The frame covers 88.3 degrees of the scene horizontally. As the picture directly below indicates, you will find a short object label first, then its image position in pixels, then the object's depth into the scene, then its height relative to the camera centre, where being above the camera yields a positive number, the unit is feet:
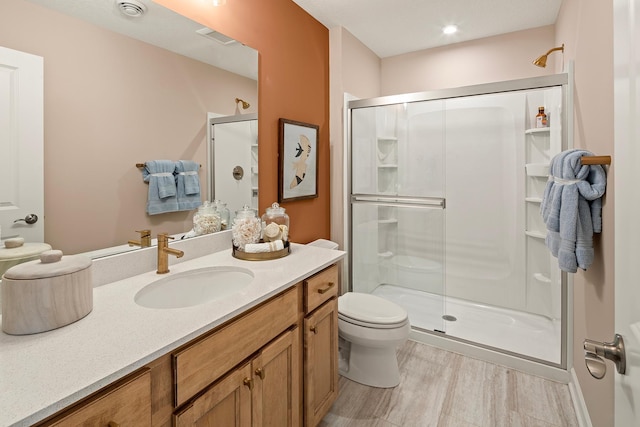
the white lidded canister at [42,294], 2.78 -0.72
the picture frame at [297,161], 7.42 +1.19
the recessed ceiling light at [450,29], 8.94 +4.96
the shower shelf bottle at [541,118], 8.36 +2.33
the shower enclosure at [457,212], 8.63 -0.08
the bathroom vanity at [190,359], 2.29 -1.26
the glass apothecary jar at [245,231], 5.55 -0.34
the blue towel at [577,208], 4.49 +0.01
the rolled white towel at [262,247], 5.39 -0.60
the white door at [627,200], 1.84 +0.05
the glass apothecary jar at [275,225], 5.81 -0.26
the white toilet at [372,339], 6.44 -2.56
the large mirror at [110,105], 3.76 +1.44
